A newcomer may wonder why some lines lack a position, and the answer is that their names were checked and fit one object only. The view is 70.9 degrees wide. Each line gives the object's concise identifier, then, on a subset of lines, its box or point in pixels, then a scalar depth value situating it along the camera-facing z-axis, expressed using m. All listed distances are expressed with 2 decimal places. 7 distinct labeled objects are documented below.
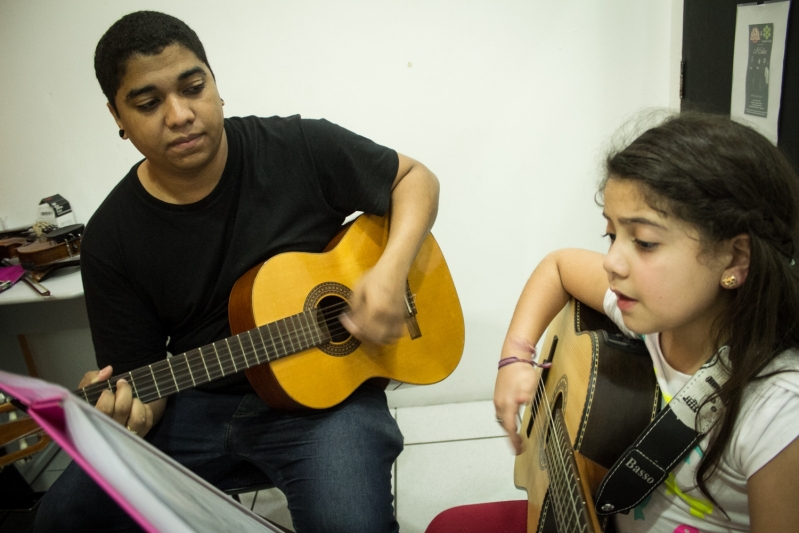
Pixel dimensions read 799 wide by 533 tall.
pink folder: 0.42
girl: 0.83
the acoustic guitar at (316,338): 1.29
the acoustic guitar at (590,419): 0.97
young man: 1.29
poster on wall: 1.45
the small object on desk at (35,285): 1.81
